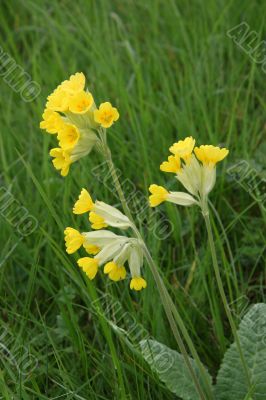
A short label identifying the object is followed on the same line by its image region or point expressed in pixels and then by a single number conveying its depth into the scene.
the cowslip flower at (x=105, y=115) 0.51
